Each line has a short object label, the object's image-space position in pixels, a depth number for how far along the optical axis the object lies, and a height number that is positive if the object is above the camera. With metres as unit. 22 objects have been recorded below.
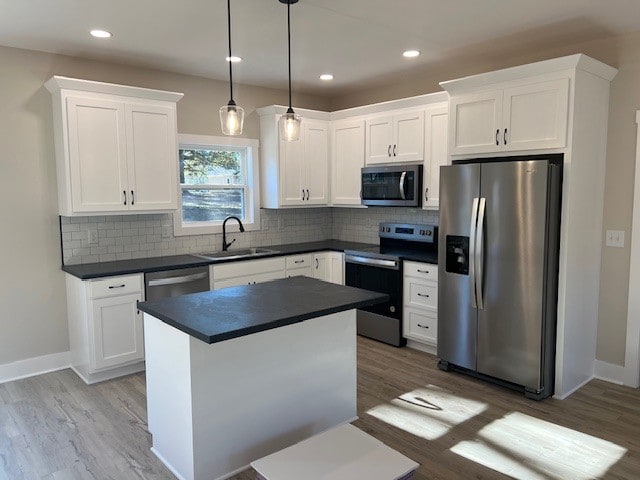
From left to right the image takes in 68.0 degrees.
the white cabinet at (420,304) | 4.21 -0.92
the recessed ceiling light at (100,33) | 3.35 +1.21
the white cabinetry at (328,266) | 5.05 -0.69
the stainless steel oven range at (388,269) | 4.49 -0.66
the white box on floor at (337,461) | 2.02 -1.15
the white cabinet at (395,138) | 4.48 +0.63
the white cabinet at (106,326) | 3.68 -0.98
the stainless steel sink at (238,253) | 4.50 -0.51
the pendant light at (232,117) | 2.49 +0.45
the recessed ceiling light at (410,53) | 3.96 +1.25
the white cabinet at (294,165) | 5.02 +0.41
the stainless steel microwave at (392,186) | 4.48 +0.16
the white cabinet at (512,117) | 3.27 +0.62
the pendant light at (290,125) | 2.73 +0.45
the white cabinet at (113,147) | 3.69 +0.45
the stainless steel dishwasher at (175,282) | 3.93 -0.68
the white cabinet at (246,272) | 4.33 -0.66
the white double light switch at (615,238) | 3.62 -0.28
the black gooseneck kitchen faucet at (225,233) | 4.92 -0.32
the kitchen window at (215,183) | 4.74 +0.20
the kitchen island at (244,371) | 2.34 -0.92
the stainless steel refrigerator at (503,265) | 3.28 -0.47
